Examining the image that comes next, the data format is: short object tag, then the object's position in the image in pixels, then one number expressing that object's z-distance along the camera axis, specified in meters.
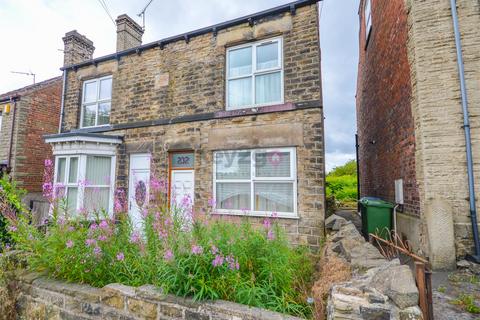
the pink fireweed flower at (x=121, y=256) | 2.96
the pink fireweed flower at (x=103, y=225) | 3.31
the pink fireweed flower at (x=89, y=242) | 3.05
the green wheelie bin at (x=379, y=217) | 5.79
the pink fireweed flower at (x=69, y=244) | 3.02
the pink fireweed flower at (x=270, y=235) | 2.90
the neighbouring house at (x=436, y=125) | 4.06
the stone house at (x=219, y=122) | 6.29
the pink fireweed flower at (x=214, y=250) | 2.55
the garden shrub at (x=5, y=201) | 3.72
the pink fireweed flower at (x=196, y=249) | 2.49
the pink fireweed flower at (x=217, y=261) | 2.46
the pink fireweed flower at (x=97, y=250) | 3.06
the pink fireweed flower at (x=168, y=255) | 2.56
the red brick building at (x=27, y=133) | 10.80
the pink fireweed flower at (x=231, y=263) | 2.54
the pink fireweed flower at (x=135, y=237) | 3.13
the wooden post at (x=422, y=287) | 1.91
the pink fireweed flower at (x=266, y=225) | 3.05
